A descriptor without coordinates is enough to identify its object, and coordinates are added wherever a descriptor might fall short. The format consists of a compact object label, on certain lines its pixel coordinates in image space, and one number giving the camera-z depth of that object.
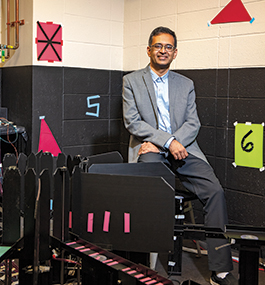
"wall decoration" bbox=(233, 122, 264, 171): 2.95
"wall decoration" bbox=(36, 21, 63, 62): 3.48
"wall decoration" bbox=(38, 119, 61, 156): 3.58
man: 2.61
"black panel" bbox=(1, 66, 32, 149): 3.53
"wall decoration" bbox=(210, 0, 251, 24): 2.98
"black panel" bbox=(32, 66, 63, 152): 3.52
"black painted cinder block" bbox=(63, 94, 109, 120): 3.74
